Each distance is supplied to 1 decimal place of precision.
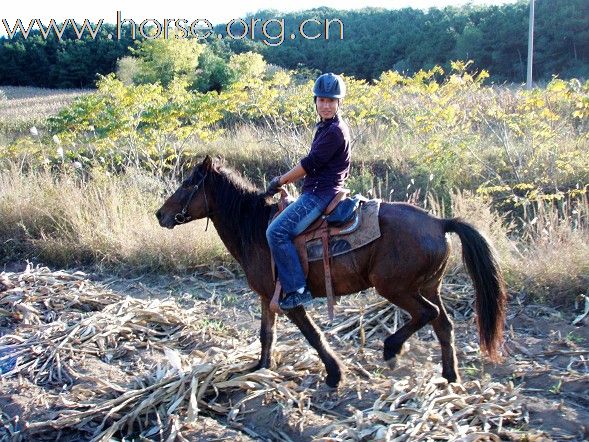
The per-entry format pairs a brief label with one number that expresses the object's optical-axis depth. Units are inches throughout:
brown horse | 190.9
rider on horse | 190.5
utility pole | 704.7
